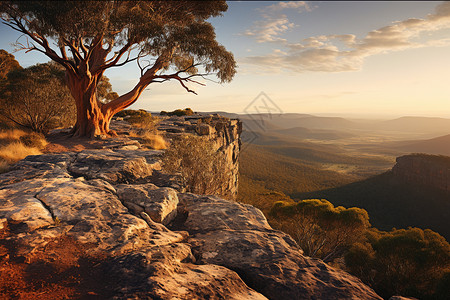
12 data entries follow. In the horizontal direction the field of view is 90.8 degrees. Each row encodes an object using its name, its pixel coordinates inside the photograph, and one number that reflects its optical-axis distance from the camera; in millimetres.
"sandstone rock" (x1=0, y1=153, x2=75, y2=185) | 5949
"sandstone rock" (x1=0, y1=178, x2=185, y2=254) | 3592
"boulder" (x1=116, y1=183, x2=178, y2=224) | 4938
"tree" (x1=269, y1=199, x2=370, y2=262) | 20547
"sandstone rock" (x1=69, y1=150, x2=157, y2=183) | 7113
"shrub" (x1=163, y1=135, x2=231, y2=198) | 9500
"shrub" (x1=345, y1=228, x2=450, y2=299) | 14305
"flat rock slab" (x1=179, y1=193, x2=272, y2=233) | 5055
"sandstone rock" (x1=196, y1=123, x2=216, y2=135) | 21422
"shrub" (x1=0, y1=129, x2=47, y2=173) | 8608
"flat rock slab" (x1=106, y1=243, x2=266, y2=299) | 2572
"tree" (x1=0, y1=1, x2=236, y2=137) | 11180
